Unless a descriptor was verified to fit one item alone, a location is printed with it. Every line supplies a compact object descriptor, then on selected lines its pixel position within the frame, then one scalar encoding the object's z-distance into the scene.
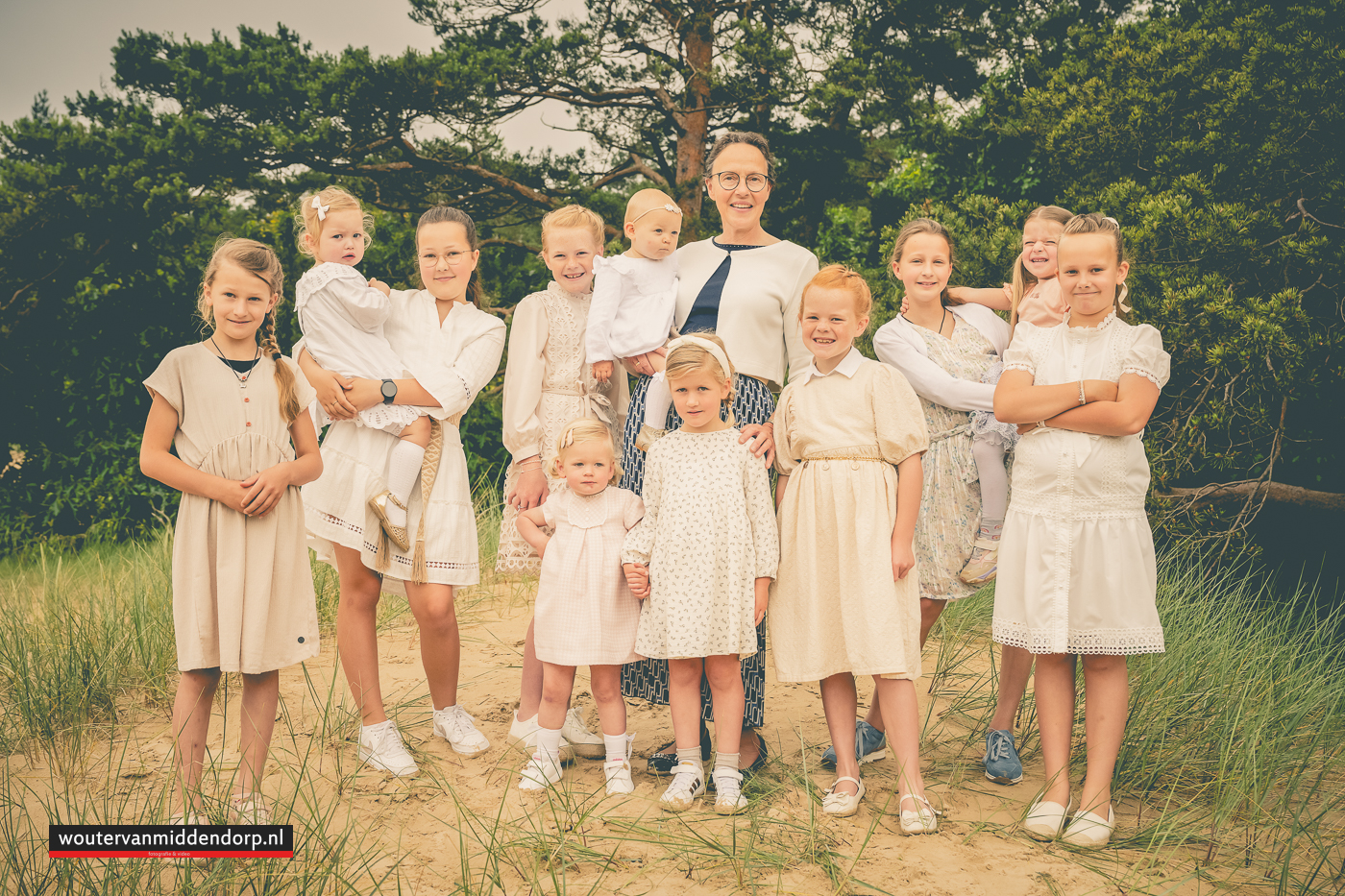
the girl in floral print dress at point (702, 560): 2.88
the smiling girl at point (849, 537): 2.86
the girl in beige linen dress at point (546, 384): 3.33
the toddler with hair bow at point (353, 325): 3.11
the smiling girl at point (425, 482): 3.17
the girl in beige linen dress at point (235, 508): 2.66
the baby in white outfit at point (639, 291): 3.21
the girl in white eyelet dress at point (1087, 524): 2.77
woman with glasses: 3.20
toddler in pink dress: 3.02
